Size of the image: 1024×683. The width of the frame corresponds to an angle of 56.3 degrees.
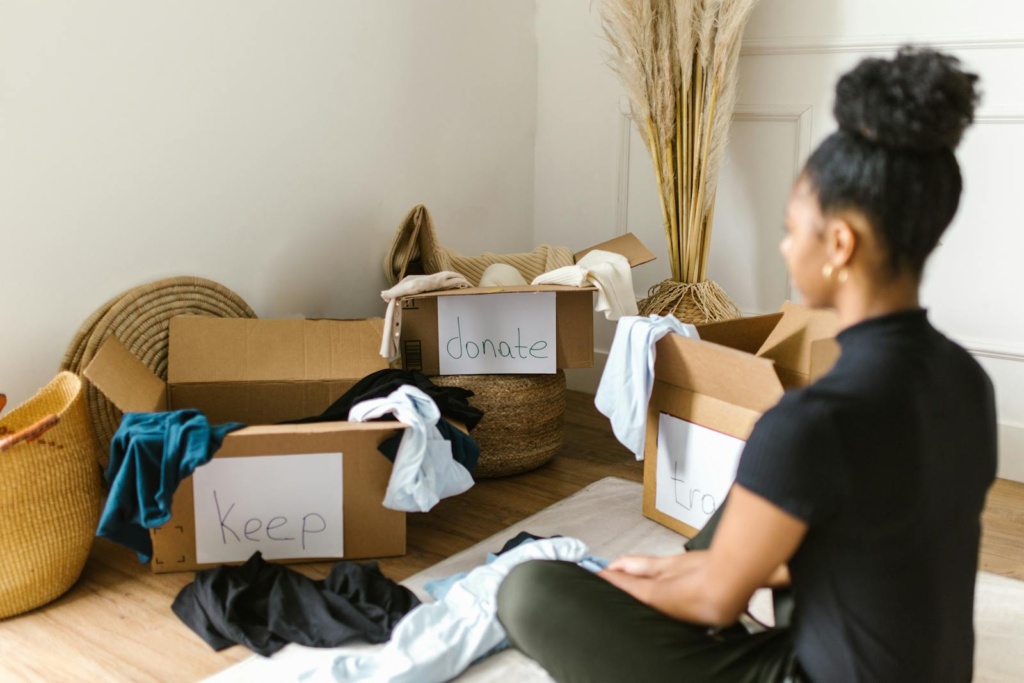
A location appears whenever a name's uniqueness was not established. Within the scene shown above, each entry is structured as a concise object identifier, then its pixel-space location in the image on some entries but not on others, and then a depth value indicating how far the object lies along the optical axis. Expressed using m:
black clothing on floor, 1.66
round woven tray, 2.14
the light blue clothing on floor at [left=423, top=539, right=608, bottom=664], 1.79
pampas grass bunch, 2.52
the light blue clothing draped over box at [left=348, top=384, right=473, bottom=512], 1.89
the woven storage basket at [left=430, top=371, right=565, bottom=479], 2.37
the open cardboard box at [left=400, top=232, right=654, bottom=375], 2.36
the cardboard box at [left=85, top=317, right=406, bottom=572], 1.86
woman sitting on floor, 0.94
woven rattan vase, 2.62
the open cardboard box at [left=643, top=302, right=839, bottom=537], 1.88
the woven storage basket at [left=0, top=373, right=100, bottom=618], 1.70
